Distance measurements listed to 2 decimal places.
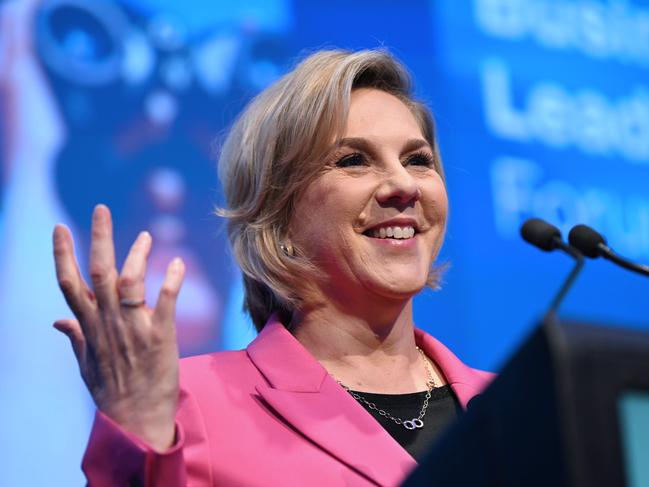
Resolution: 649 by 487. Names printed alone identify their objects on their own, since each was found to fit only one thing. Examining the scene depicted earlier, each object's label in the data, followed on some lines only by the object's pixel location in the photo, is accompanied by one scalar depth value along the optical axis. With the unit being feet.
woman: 8.44
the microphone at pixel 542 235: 8.09
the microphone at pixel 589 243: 8.07
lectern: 6.99
